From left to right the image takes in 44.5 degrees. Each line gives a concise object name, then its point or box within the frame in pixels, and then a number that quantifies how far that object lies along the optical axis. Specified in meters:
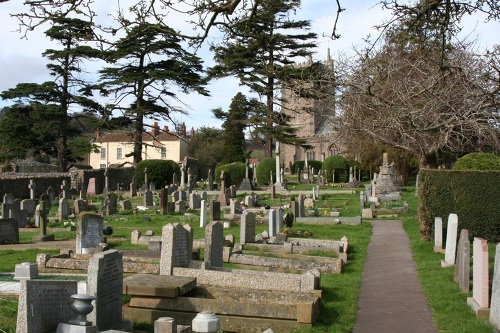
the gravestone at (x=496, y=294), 8.08
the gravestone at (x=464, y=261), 10.51
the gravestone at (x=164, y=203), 26.38
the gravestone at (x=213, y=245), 11.38
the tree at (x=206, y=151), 70.25
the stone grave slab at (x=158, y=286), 8.50
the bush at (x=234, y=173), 48.22
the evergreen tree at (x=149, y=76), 46.91
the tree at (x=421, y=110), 12.04
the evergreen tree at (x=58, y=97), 48.00
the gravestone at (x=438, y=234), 15.15
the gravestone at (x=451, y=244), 12.98
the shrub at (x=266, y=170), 49.93
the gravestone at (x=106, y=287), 7.42
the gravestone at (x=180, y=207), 27.62
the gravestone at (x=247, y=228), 15.85
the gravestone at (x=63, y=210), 24.56
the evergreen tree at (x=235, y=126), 51.25
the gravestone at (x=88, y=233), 14.01
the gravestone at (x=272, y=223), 17.55
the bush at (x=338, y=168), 54.97
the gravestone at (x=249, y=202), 28.84
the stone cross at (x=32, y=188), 33.31
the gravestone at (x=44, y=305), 6.60
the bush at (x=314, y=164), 65.94
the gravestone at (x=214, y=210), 21.62
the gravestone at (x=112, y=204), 26.44
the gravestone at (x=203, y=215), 20.92
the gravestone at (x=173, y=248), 10.48
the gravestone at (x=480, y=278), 8.96
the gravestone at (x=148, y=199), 30.25
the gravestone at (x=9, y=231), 17.41
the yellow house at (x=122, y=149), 77.81
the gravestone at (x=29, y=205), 25.38
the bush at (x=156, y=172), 47.34
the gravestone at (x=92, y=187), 41.97
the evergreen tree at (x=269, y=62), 44.94
